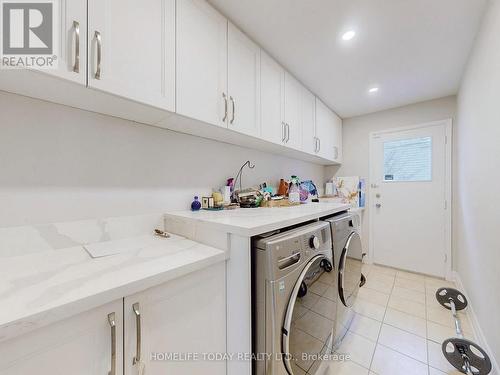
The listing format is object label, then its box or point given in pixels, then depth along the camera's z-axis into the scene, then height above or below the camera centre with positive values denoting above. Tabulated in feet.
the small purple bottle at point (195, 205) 4.95 -0.42
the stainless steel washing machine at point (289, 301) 2.89 -1.77
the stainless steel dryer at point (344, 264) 4.68 -1.91
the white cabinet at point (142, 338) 1.68 -1.51
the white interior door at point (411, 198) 8.79 -0.49
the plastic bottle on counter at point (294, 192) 7.00 -0.15
